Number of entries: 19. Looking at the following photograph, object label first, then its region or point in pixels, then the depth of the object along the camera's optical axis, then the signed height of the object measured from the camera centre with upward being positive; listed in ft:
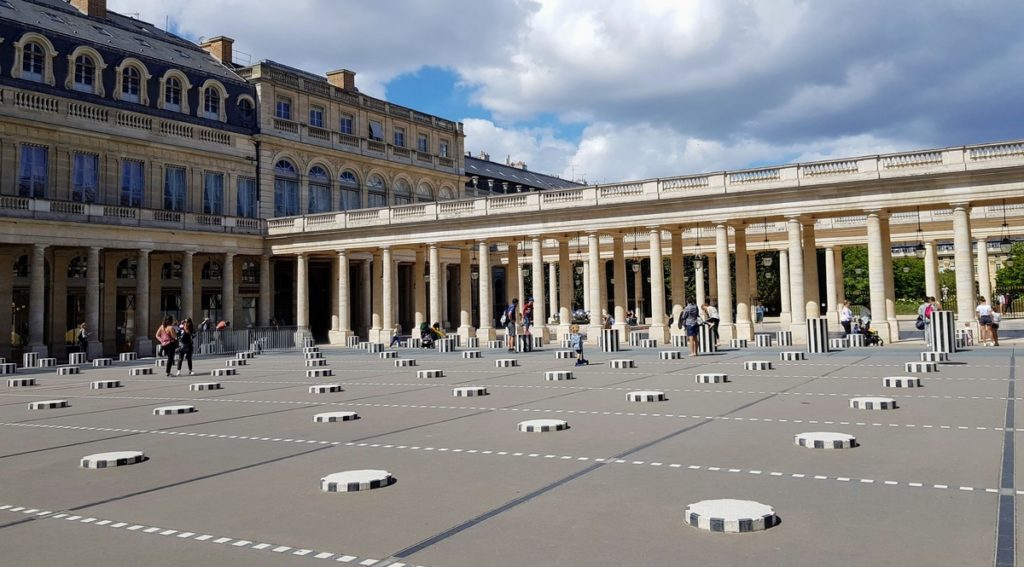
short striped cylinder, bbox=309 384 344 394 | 60.59 -5.57
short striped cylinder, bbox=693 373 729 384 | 58.34 -5.18
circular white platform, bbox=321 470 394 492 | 25.91 -5.52
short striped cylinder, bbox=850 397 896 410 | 41.16 -5.20
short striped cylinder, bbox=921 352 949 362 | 70.08 -4.80
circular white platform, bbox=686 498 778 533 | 20.16 -5.46
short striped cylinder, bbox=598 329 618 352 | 105.70 -3.98
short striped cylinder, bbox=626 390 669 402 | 48.06 -5.27
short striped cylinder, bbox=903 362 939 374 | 61.81 -5.05
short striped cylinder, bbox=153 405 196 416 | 49.16 -5.67
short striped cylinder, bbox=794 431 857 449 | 30.75 -5.34
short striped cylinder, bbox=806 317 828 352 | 88.75 -3.29
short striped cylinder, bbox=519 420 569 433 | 37.24 -5.41
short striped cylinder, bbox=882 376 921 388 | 51.13 -5.06
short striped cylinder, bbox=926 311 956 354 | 76.48 -2.71
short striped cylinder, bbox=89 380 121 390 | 71.53 -5.67
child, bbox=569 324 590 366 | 80.74 -3.40
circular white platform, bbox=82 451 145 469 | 31.42 -5.58
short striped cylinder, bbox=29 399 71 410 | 54.49 -5.71
